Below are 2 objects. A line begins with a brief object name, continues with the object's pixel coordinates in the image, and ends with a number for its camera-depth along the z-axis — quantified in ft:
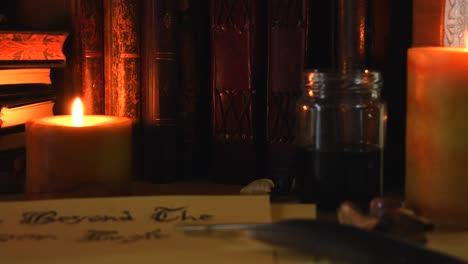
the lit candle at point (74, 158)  3.21
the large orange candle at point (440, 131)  3.00
